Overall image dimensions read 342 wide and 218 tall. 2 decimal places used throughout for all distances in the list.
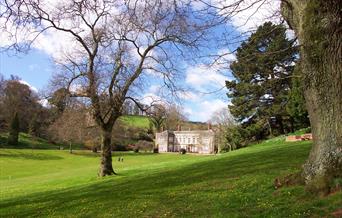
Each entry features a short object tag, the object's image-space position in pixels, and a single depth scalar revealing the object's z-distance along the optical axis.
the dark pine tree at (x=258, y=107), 52.69
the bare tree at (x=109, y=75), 27.27
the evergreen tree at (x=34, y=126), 115.56
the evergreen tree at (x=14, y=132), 99.99
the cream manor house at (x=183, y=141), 130.25
